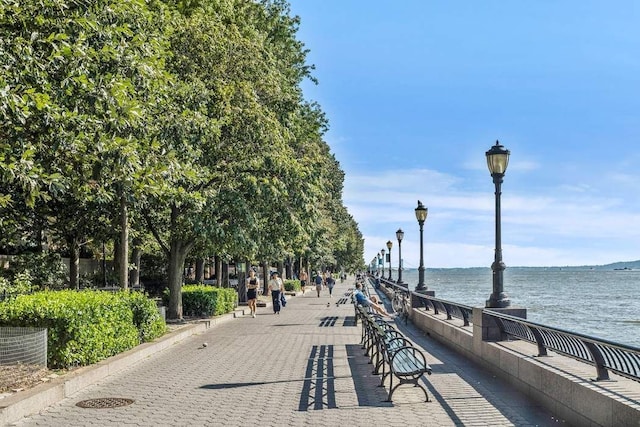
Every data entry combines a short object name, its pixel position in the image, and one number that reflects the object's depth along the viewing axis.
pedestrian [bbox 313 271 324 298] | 44.78
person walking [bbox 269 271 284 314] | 26.12
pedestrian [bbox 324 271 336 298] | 45.52
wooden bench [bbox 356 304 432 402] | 9.05
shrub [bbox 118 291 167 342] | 14.41
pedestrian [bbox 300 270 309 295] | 55.94
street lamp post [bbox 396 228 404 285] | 40.75
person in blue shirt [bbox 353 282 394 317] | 15.30
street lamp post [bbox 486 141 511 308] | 12.75
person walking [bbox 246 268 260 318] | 25.63
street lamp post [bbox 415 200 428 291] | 25.97
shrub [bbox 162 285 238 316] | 23.11
